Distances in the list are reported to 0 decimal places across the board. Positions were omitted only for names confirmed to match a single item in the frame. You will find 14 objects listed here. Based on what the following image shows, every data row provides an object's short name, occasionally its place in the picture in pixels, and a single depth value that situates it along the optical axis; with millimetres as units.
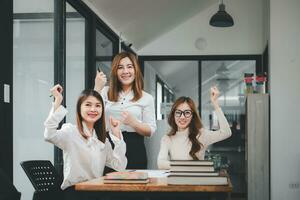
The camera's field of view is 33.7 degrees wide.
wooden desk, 1892
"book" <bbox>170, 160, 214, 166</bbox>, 2062
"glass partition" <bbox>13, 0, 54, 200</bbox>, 3148
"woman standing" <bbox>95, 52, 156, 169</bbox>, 2680
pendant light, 6344
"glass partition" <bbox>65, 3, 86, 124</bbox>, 4426
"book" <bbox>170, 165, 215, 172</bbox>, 2027
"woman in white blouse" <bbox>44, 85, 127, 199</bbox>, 2328
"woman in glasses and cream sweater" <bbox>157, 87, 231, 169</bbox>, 3018
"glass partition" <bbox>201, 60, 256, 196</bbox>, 7434
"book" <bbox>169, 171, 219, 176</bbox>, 1975
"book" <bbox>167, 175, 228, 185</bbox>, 1916
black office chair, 2258
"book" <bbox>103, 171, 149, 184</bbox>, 1987
